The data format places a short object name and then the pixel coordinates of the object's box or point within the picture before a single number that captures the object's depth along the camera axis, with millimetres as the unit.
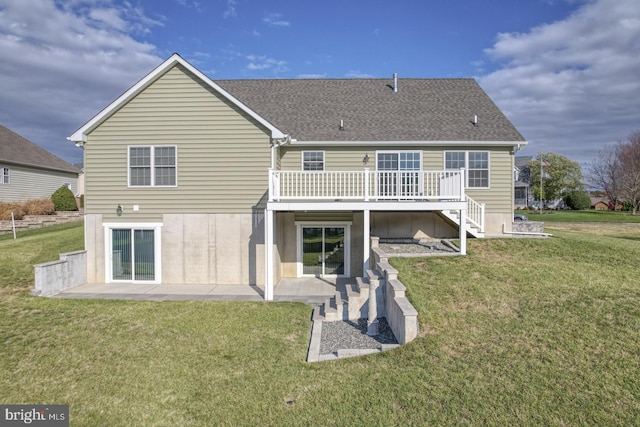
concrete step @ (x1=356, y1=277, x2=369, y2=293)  9039
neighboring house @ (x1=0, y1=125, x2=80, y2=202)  23672
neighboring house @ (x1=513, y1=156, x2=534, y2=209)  51869
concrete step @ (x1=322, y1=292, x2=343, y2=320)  8789
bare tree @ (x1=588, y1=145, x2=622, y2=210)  42750
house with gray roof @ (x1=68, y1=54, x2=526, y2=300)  11680
